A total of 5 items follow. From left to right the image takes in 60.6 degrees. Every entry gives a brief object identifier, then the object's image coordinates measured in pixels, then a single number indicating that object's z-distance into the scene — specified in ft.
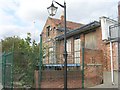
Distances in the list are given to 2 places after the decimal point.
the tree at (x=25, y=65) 19.99
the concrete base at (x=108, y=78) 22.33
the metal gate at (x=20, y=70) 19.84
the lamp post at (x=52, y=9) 15.99
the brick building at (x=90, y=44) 23.69
